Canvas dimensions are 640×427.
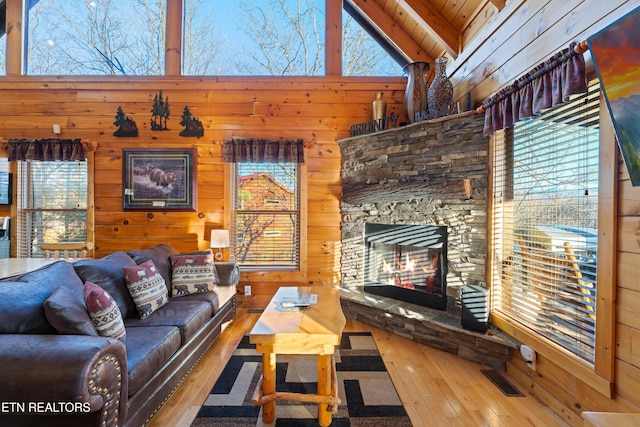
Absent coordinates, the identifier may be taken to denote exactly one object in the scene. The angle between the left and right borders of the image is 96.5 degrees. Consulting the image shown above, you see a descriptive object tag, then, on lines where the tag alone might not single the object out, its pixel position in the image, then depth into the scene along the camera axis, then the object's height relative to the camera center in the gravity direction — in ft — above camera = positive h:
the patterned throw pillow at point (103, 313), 5.25 -1.88
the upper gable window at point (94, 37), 12.93 +8.03
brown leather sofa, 3.80 -2.38
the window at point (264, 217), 12.88 -0.13
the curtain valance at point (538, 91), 5.48 +2.79
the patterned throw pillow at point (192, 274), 9.30 -2.03
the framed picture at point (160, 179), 12.57 +1.52
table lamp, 11.57 -1.03
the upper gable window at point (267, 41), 12.84 +7.80
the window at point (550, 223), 5.70 -0.15
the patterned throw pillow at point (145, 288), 7.38 -2.00
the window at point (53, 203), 12.85 +0.43
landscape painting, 3.96 +2.05
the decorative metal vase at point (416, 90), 10.47 +4.67
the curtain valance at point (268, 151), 12.30 +2.72
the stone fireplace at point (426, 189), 8.61 +0.90
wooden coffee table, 5.48 -2.59
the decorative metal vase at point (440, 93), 9.61 +4.13
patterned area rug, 5.81 -4.17
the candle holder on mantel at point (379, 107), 11.68 +4.42
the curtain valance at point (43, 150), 12.26 +2.70
